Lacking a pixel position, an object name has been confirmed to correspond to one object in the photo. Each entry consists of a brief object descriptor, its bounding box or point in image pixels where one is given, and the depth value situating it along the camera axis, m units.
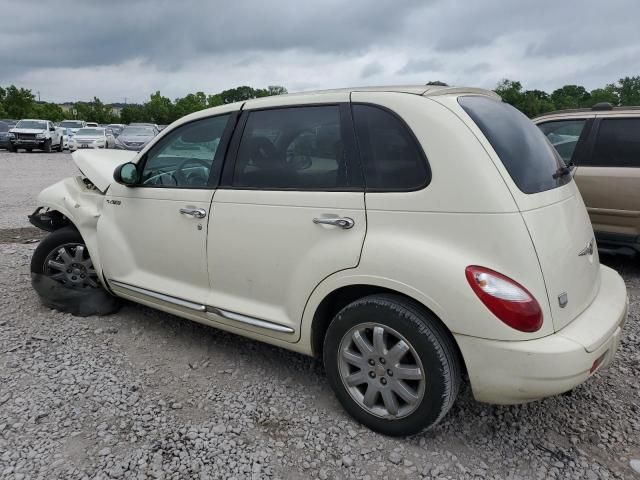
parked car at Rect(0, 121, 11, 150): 25.34
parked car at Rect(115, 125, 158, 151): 19.55
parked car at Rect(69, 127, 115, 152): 23.37
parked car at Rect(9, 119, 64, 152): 24.52
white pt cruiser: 2.21
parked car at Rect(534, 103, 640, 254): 4.97
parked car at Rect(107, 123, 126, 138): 33.15
